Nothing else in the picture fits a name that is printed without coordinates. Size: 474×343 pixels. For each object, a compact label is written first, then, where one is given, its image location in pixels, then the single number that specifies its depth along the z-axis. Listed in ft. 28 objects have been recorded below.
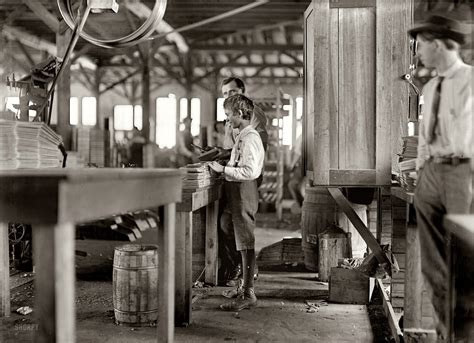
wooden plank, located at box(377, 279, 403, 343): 13.85
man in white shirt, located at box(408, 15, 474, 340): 10.83
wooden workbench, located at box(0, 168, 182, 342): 7.39
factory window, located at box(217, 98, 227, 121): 79.16
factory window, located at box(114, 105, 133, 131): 87.72
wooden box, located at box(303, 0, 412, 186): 17.44
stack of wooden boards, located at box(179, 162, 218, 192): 15.99
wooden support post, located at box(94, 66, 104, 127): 71.29
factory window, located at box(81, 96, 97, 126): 85.71
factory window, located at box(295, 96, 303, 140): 74.62
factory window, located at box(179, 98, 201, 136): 82.63
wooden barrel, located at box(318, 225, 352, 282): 21.39
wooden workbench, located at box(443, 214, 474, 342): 10.64
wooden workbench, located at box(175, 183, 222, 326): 15.51
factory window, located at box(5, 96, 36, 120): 20.91
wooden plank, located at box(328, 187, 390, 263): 17.58
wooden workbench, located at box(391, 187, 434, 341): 13.24
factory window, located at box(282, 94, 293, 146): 65.01
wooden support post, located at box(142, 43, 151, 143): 41.68
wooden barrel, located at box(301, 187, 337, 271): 23.22
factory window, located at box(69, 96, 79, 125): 84.58
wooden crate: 18.48
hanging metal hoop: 17.02
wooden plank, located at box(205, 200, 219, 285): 20.77
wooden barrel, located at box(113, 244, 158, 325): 15.61
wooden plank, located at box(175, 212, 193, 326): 15.49
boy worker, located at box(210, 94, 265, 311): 17.57
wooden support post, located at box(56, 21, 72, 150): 29.96
